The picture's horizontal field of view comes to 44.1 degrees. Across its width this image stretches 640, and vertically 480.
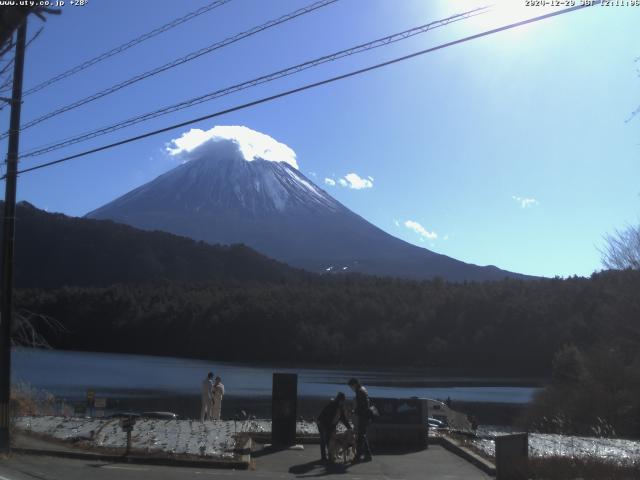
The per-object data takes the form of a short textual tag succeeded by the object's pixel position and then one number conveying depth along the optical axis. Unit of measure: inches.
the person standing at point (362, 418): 508.1
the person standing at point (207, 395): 848.1
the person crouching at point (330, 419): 512.1
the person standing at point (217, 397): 859.4
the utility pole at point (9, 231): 566.3
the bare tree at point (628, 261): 1164.5
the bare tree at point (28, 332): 681.6
